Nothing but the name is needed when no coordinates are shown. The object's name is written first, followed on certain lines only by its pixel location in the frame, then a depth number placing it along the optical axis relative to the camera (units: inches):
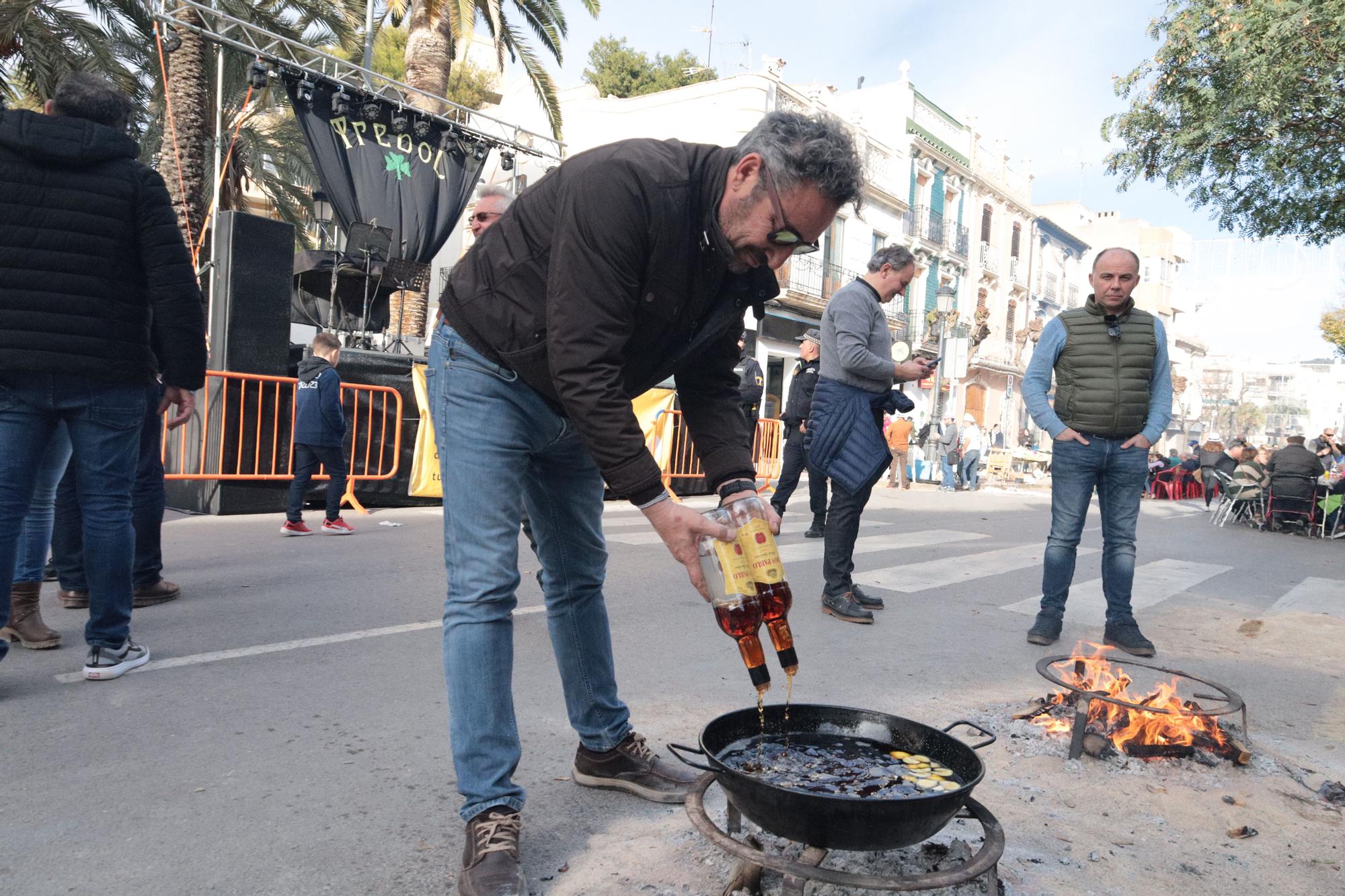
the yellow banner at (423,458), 373.1
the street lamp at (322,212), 686.5
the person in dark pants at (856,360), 200.5
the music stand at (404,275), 513.7
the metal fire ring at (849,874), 69.7
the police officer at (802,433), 327.9
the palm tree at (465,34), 649.6
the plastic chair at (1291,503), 559.8
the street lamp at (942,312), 846.5
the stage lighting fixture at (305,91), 476.4
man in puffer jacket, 126.7
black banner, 501.7
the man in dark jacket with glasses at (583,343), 78.8
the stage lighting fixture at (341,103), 489.7
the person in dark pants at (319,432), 295.9
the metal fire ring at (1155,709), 116.5
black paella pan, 70.1
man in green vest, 189.9
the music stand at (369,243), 502.6
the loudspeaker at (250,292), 324.5
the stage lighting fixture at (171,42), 430.9
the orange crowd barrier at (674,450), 473.4
